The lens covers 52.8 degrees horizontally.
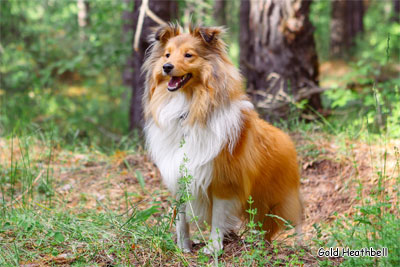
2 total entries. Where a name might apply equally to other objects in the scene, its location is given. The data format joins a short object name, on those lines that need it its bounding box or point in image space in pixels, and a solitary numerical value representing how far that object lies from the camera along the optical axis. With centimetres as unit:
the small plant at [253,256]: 274
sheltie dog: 336
